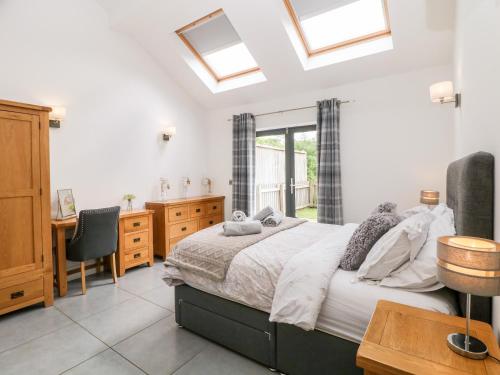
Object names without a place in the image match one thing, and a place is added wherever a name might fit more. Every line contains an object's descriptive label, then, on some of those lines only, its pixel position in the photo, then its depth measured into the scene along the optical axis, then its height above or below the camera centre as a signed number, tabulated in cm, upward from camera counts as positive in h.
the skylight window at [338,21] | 322 +206
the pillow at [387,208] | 246 -23
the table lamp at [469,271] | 78 -27
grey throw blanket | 198 -51
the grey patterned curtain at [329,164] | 393 +29
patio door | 453 +26
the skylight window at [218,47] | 378 +214
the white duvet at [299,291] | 140 -61
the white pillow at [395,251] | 150 -39
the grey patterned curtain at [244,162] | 473 +41
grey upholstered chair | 285 -52
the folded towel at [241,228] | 245 -39
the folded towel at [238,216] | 293 -33
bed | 124 -75
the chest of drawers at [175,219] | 397 -51
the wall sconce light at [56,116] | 310 +84
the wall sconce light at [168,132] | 444 +89
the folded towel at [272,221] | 293 -39
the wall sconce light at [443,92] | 270 +90
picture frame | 313 -19
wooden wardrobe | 237 -17
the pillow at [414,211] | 242 -26
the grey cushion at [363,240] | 171 -37
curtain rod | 395 +122
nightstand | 83 -56
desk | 292 -69
